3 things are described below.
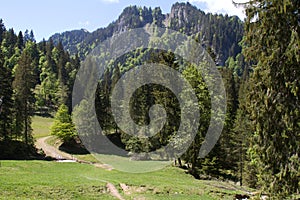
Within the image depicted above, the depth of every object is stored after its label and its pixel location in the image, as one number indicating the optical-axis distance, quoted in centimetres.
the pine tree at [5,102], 4578
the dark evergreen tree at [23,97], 5283
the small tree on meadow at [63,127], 6184
